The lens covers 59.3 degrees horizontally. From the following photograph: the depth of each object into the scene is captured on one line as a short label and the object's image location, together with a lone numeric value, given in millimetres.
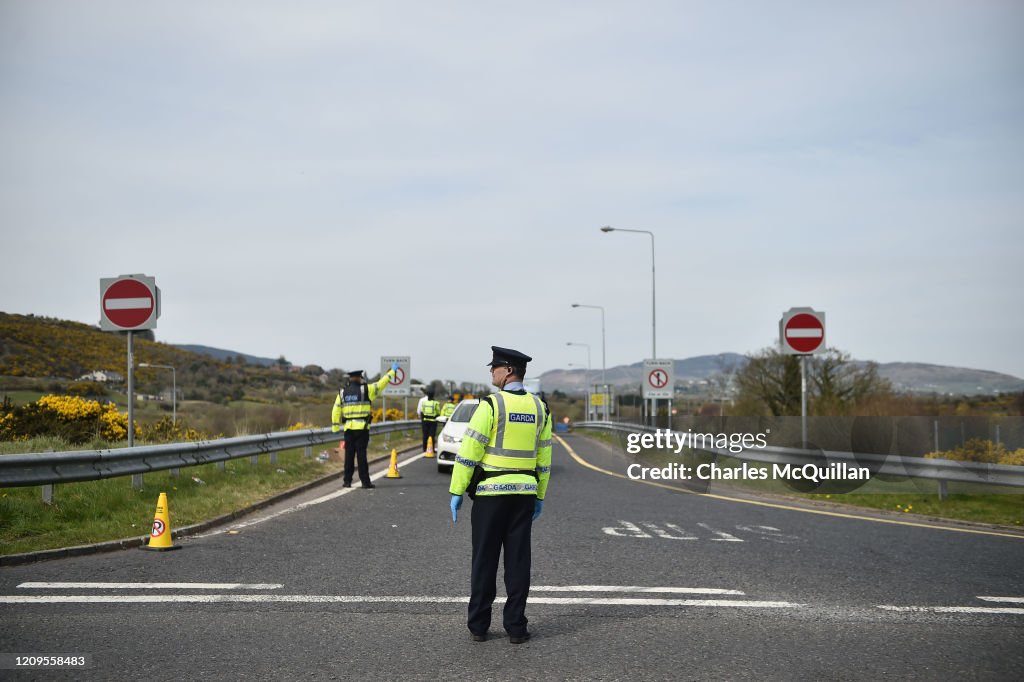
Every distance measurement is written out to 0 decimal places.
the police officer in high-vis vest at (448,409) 25153
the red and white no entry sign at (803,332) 16641
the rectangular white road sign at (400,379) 34216
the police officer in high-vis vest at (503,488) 6020
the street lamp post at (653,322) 33875
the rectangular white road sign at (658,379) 30688
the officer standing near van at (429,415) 25484
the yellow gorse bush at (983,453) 18578
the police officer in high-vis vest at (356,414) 15734
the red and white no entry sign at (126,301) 12266
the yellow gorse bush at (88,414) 22047
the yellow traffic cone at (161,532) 9156
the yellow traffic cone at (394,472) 18642
